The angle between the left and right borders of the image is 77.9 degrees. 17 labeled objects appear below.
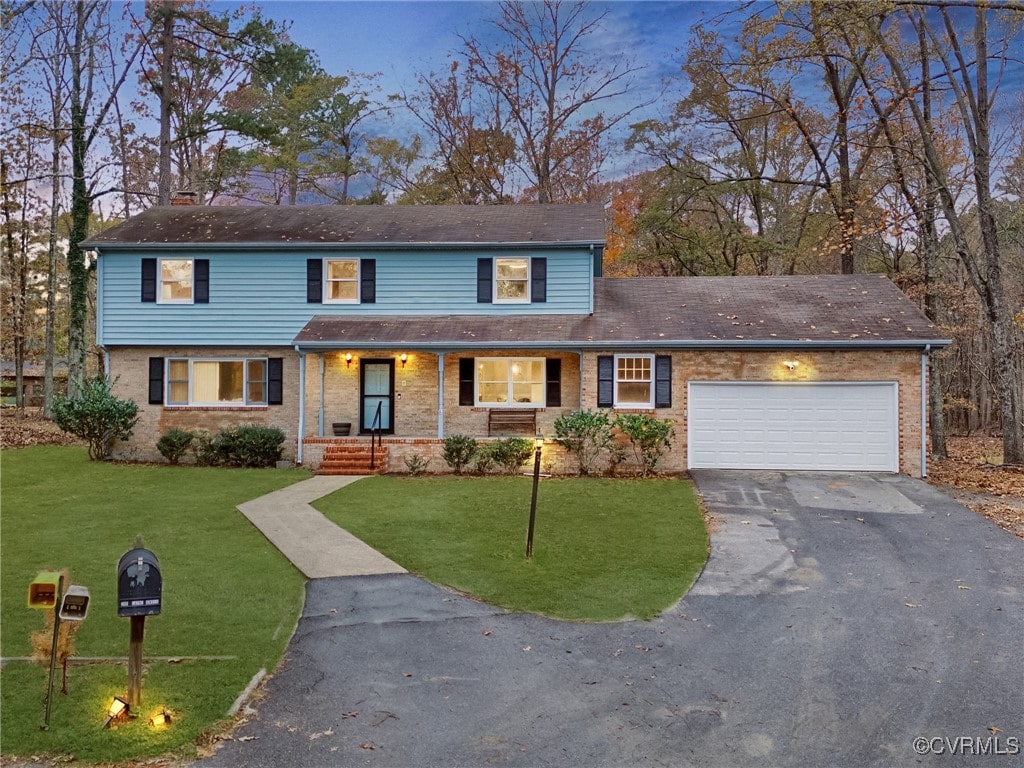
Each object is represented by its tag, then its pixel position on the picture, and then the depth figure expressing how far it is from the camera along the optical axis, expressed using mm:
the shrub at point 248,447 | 15617
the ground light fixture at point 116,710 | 4245
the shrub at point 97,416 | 15562
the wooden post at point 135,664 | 4391
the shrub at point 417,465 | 14773
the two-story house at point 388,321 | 15656
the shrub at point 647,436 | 14336
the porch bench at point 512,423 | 16188
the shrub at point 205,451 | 15711
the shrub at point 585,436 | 14461
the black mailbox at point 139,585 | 4188
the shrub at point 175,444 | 15805
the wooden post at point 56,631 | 4297
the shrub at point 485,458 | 14695
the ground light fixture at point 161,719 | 4270
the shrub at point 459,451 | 14695
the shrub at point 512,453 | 14531
